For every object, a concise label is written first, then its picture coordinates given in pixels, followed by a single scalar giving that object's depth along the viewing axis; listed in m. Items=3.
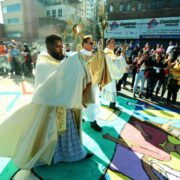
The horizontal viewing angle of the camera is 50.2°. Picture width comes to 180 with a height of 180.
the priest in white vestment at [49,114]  2.49
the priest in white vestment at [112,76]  5.43
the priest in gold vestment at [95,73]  4.15
